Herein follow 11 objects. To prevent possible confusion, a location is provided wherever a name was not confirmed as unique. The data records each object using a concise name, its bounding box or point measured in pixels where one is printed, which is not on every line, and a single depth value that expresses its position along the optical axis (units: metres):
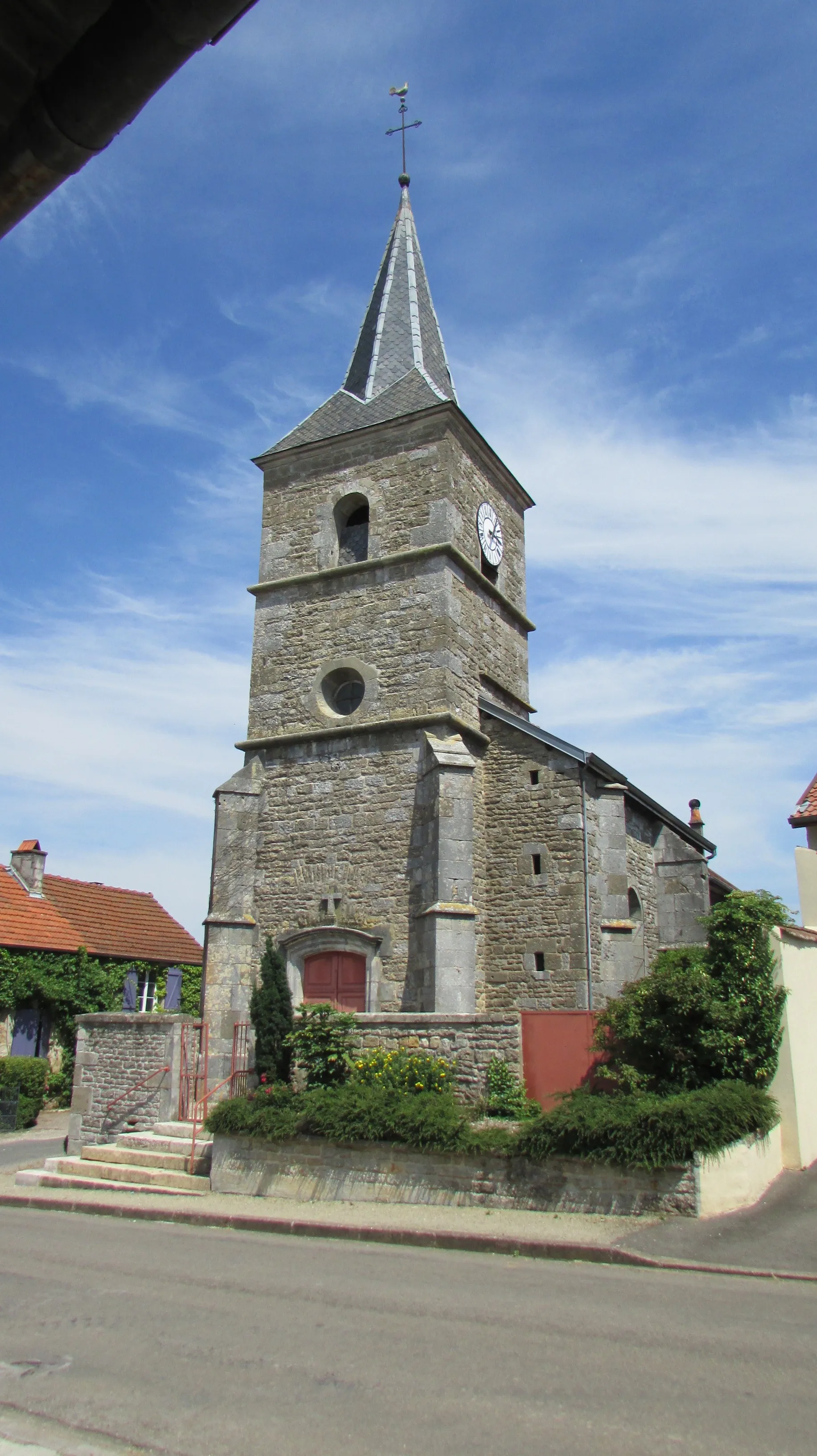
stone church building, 13.86
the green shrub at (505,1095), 10.52
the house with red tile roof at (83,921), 21.86
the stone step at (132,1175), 11.90
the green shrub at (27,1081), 18.86
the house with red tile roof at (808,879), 15.18
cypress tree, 12.23
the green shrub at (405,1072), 10.82
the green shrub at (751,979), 10.09
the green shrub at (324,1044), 11.54
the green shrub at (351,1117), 9.94
